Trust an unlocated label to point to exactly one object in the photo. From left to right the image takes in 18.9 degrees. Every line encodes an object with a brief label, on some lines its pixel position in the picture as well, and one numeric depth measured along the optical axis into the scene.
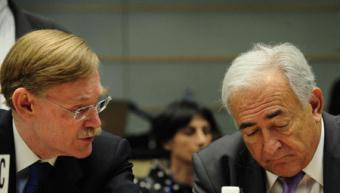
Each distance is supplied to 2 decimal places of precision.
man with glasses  3.03
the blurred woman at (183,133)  6.14
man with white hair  3.09
